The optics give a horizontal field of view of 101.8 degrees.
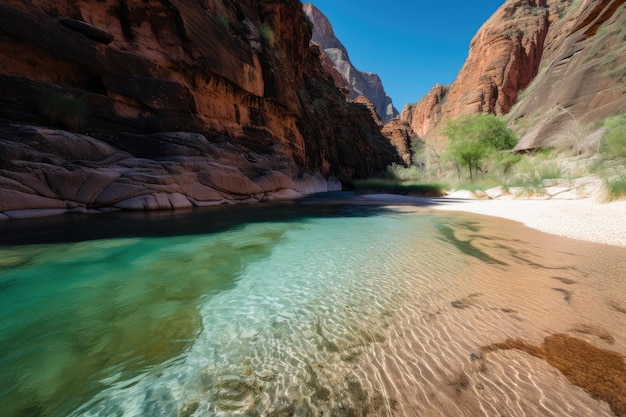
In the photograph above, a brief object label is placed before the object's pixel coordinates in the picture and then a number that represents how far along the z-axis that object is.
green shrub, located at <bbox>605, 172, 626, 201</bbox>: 5.98
